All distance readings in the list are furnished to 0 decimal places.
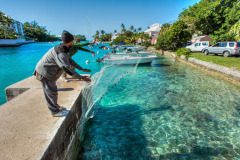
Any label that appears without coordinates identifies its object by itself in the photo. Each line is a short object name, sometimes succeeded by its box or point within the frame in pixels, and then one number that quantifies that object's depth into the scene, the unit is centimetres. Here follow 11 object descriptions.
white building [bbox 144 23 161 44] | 6632
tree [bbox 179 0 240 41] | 2491
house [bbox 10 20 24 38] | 9300
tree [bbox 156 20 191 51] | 2969
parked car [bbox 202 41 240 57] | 1739
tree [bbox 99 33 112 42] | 11625
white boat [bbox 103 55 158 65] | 1752
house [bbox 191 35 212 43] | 2882
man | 281
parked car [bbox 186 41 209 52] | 2523
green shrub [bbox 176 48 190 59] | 2156
